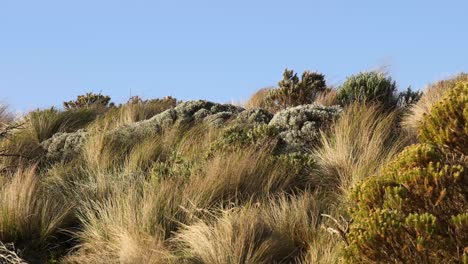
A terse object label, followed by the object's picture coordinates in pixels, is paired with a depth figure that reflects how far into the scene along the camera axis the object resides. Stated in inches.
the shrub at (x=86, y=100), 860.0
